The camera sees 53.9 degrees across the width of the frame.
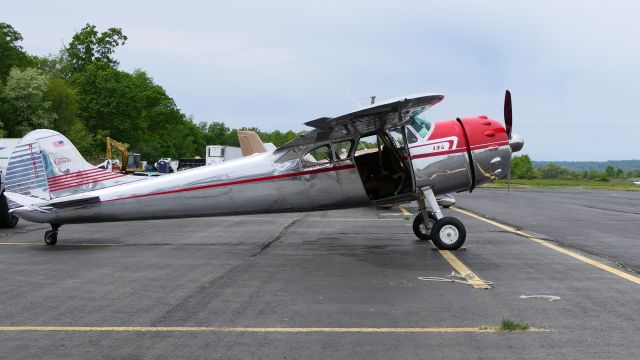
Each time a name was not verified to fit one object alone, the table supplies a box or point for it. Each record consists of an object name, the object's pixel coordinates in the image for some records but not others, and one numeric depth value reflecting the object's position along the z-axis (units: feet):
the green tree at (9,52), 238.07
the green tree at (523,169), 429.83
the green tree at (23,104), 203.41
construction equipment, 165.00
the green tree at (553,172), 469.57
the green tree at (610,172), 453.17
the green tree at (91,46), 296.92
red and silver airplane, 36.47
